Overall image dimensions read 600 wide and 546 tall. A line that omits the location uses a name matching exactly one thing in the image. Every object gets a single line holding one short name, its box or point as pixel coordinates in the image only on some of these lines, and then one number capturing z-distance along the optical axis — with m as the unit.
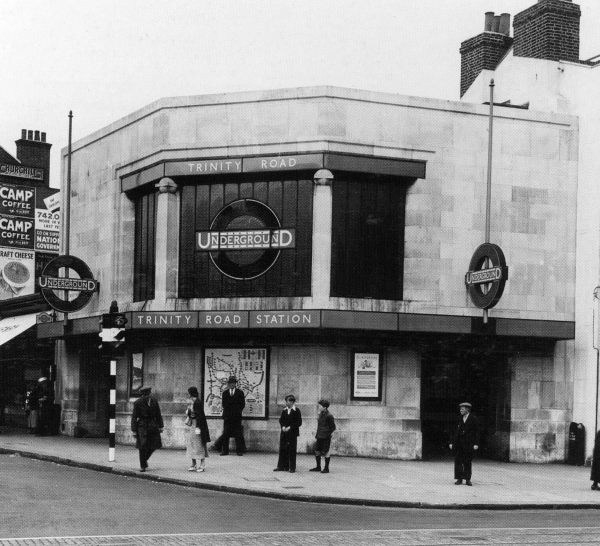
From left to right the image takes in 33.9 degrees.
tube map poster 24.41
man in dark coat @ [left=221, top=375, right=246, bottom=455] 23.23
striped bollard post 20.77
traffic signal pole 20.95
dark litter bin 24.92
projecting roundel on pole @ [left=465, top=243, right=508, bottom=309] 23.22
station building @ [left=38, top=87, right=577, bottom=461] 23.97
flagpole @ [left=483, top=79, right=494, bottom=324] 24.36
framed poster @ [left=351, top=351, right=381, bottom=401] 24.06
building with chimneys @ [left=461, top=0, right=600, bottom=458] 25.31
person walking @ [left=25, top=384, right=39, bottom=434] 29.91
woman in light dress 19.70
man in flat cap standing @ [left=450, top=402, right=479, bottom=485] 19.38
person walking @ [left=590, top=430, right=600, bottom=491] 19.48
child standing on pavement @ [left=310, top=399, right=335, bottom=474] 20.45
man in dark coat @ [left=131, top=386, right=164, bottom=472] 19.78
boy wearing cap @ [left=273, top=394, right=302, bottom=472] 20.38
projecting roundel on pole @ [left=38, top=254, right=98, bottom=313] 26.86
